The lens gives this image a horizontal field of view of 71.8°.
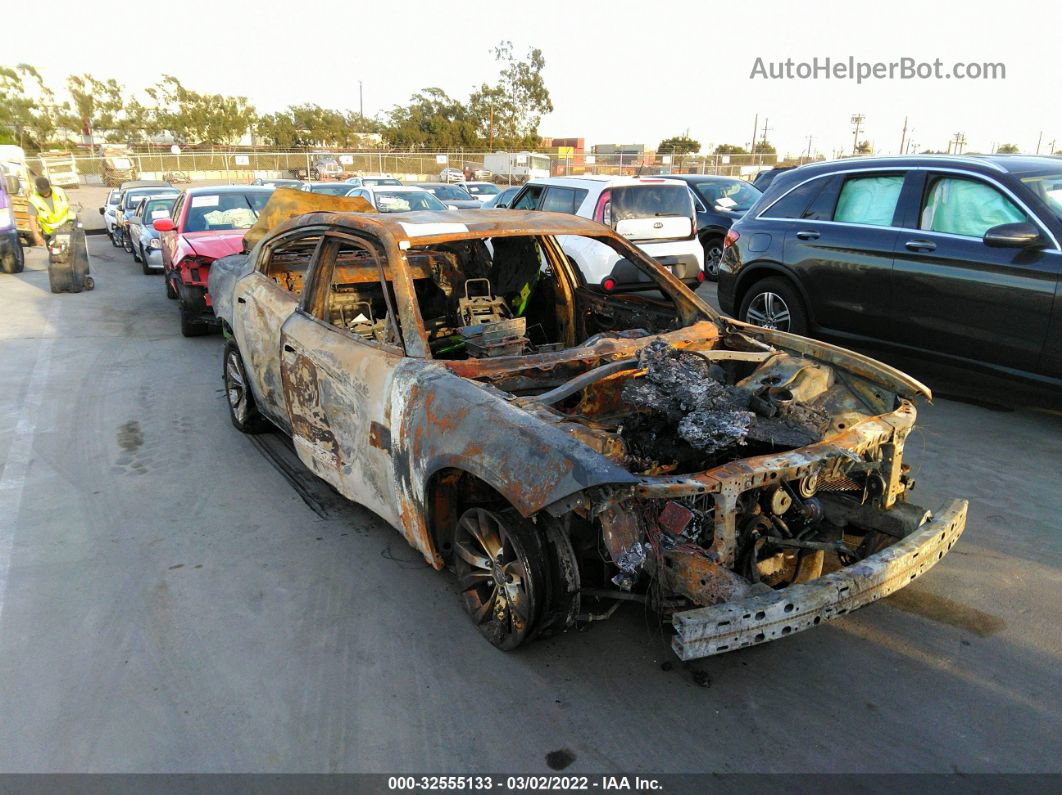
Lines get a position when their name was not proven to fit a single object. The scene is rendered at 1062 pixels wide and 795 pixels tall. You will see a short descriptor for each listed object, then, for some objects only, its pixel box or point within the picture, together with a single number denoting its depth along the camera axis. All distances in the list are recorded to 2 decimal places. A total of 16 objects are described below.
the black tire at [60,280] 12.47
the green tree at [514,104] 55.44
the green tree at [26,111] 58.56
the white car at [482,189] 21.66
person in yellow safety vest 15.55
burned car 2.61
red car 8.78
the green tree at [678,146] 54.72
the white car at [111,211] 20.48
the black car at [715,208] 12.79
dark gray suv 5.11
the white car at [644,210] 9.40
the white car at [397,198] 12.49
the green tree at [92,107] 59.25
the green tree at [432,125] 55.69
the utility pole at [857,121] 44.53
